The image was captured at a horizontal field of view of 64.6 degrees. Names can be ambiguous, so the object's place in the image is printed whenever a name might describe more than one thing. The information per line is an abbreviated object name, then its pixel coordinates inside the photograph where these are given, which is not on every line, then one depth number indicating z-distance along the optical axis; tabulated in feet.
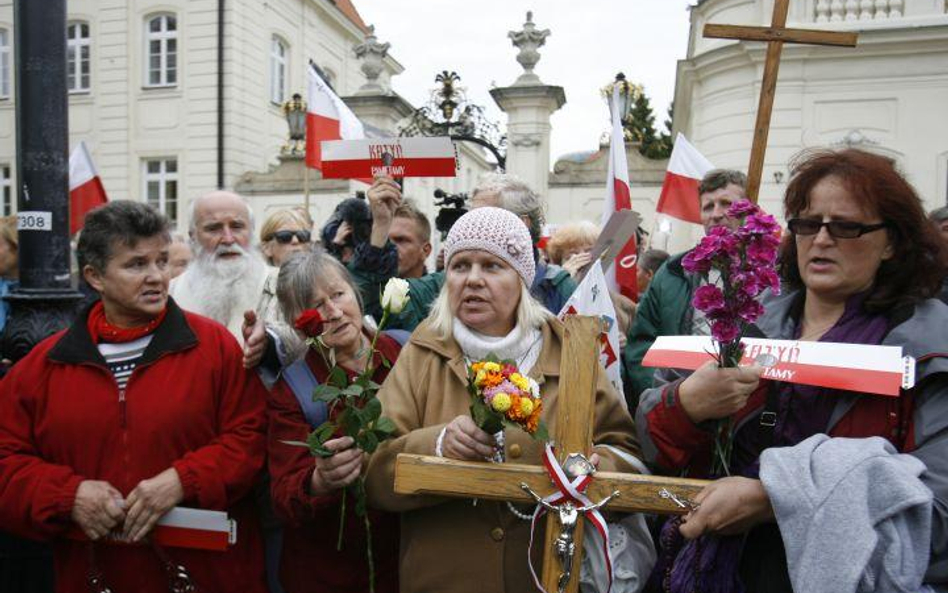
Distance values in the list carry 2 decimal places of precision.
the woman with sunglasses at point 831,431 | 5.44
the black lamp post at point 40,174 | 11.23
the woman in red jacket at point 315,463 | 7.71
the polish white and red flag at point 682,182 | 22.11
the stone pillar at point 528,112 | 51.11
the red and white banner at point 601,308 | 9.07
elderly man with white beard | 12.46
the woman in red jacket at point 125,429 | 8.00
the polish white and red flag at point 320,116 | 20.44
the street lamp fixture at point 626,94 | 39.29
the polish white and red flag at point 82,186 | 22.12
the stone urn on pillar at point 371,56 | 56.49
